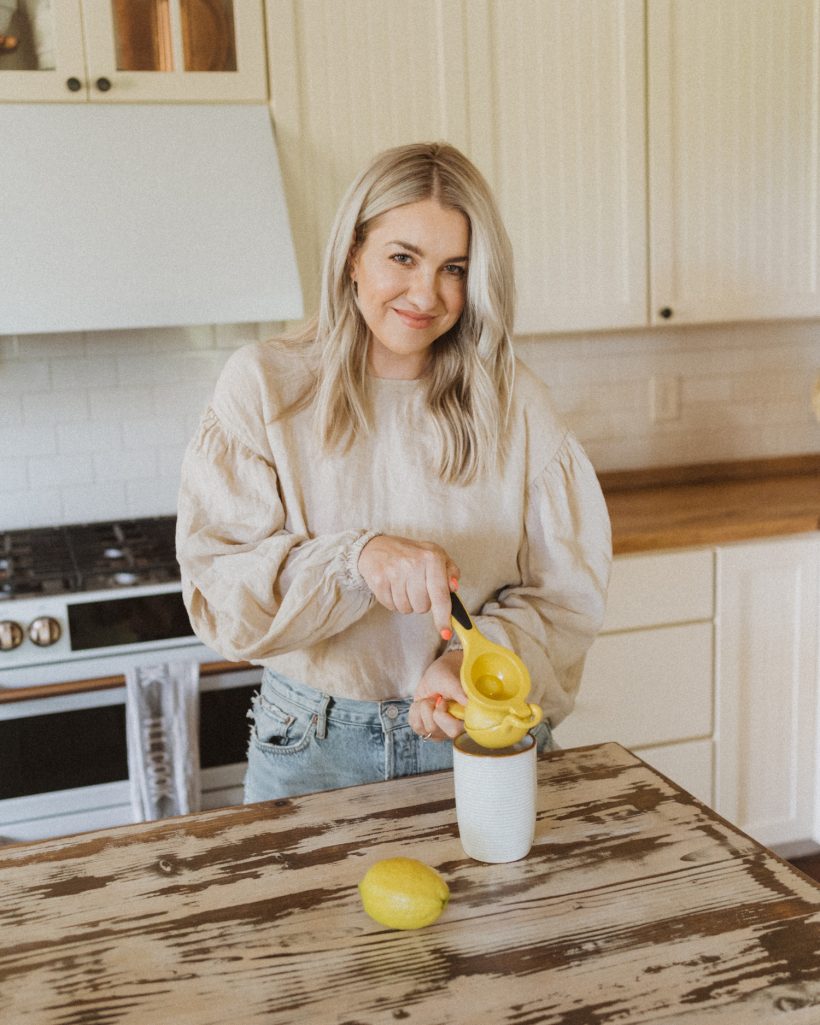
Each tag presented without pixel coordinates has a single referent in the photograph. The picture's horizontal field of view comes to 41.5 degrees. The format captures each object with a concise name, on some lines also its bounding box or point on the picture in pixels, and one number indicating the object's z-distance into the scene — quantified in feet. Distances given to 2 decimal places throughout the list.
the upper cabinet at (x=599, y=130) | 8.17
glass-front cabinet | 7.50
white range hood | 7.42
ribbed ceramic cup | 3.41
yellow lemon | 3.05
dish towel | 7.28
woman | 4.43
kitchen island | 2.77
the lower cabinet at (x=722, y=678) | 8.18
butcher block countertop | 8.14
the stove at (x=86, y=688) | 7.08
